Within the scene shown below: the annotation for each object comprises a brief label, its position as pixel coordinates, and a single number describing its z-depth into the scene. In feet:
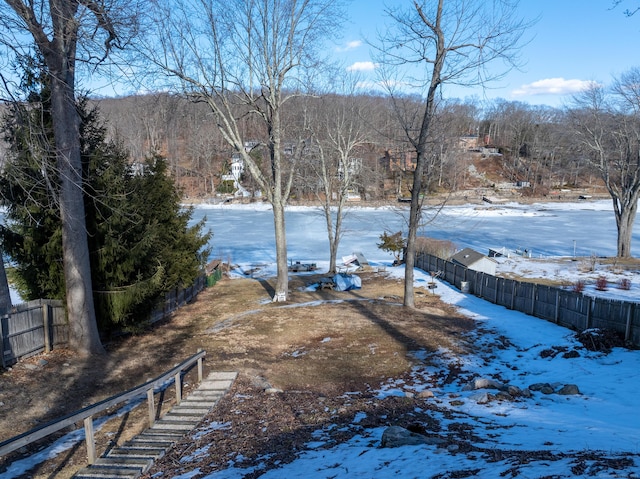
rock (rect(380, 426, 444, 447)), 19.67
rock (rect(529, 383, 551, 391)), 29.46
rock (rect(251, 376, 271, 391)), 31.60
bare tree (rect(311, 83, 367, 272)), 91.76
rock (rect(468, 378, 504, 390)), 29.86
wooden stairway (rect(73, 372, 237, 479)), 19.70
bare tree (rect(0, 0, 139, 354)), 31.99
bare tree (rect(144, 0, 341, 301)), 57.31
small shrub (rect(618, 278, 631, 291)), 71.51
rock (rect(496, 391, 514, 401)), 27.55
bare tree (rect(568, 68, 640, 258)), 101.14
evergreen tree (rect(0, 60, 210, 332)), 38.55
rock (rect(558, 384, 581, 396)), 28.27
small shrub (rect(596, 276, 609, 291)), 71.45
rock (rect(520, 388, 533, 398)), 28.18
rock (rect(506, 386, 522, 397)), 28.38
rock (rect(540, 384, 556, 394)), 28.73
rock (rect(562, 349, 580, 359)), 36.04
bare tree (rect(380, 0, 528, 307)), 48.14
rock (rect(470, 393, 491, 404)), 26.94
